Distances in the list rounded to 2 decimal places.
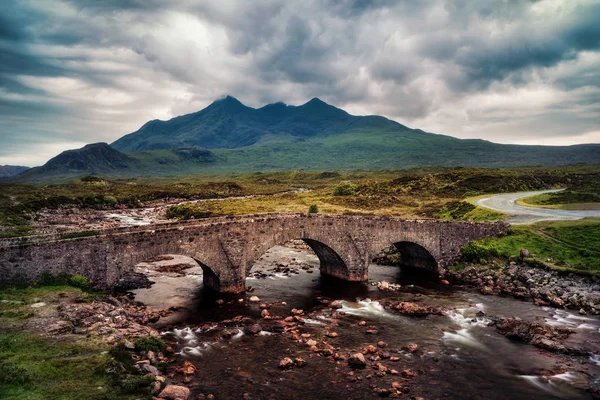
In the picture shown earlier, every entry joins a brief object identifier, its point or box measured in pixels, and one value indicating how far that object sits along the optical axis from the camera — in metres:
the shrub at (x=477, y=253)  38.44
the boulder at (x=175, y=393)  15.51
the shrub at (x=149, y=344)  19.17
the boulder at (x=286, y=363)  19.78
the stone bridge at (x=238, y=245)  23.56
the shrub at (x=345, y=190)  90.44
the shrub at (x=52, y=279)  23.17
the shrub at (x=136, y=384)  14.95
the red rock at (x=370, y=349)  21.50
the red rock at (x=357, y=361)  19.86
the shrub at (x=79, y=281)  23.76
